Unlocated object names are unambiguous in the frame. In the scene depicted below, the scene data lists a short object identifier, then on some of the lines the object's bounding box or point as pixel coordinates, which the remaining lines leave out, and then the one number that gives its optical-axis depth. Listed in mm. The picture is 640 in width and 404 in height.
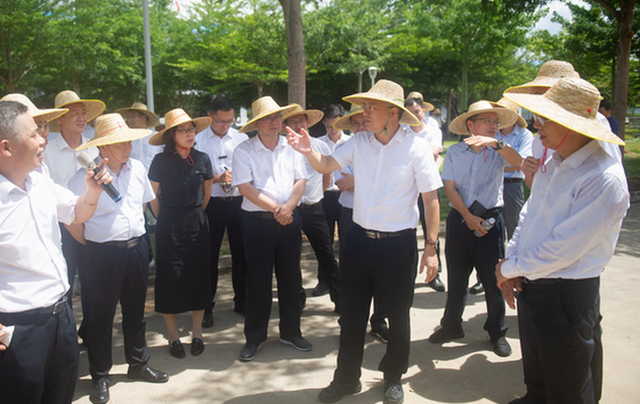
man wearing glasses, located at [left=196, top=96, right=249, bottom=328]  4934
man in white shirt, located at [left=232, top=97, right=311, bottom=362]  4102
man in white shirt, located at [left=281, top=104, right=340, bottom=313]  4980
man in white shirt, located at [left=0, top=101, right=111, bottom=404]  2131
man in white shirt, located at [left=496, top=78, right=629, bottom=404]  2361
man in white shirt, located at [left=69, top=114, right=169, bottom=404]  3438
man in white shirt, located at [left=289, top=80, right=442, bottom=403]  3316
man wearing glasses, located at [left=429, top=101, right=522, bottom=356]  4043
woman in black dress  4082
